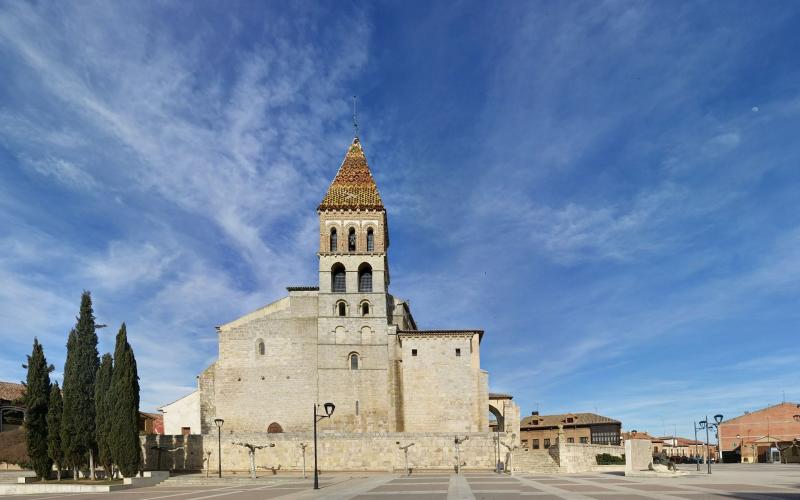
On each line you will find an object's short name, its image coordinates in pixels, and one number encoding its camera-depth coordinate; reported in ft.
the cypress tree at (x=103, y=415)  109.29
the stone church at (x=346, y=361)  149.69
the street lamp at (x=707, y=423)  113.39
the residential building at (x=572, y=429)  229.66
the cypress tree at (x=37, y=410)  109.09
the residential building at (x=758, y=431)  196.54
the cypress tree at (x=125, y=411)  108.47
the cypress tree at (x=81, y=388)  108.99
